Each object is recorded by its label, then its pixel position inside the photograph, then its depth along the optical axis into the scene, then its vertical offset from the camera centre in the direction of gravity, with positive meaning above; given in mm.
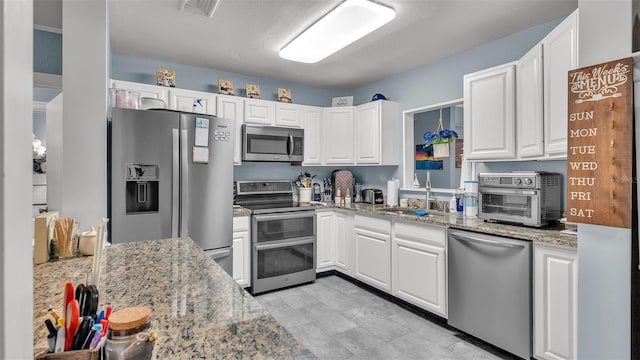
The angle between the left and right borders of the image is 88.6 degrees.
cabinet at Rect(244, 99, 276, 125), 3688 +756
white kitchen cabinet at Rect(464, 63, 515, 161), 2500 +513
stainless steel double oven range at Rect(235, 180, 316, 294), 3363 -675
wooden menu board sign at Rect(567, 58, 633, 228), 1443 +153
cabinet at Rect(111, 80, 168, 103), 3031 +851
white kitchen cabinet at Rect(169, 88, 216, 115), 3238 +784
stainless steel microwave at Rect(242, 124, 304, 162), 3619 +391
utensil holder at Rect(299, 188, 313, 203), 4035 -218
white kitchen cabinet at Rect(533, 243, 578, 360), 1887 -744
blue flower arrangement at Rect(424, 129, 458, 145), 3309 +418
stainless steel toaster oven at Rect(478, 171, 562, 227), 2244 -144
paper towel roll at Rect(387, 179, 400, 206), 3822 -159
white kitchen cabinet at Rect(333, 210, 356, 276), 3713 -738
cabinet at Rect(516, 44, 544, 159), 2238 +513
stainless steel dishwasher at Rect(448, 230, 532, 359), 2104 -779
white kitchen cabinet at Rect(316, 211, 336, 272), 3848 -755
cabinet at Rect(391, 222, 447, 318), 2660 -764
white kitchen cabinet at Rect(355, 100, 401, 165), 3840 +532
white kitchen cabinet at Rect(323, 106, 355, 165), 4156 +535
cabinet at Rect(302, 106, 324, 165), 4109 +562
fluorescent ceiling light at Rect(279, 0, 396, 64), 2254 +1158
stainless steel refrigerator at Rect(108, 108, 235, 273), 2504 -4
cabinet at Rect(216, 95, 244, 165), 3535 +716
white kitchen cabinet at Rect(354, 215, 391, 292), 3191 -754
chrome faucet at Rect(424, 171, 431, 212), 3438 -154
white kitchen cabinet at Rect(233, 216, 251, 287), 3260 -738
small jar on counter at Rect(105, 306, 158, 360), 589 -296
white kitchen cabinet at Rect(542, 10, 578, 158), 1938 +629
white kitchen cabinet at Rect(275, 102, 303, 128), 3906 +762
